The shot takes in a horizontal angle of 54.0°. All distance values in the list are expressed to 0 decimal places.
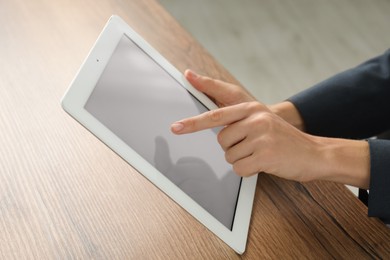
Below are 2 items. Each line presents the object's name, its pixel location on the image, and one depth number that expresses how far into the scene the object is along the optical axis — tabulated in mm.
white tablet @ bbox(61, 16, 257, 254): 447
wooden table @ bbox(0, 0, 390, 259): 484
